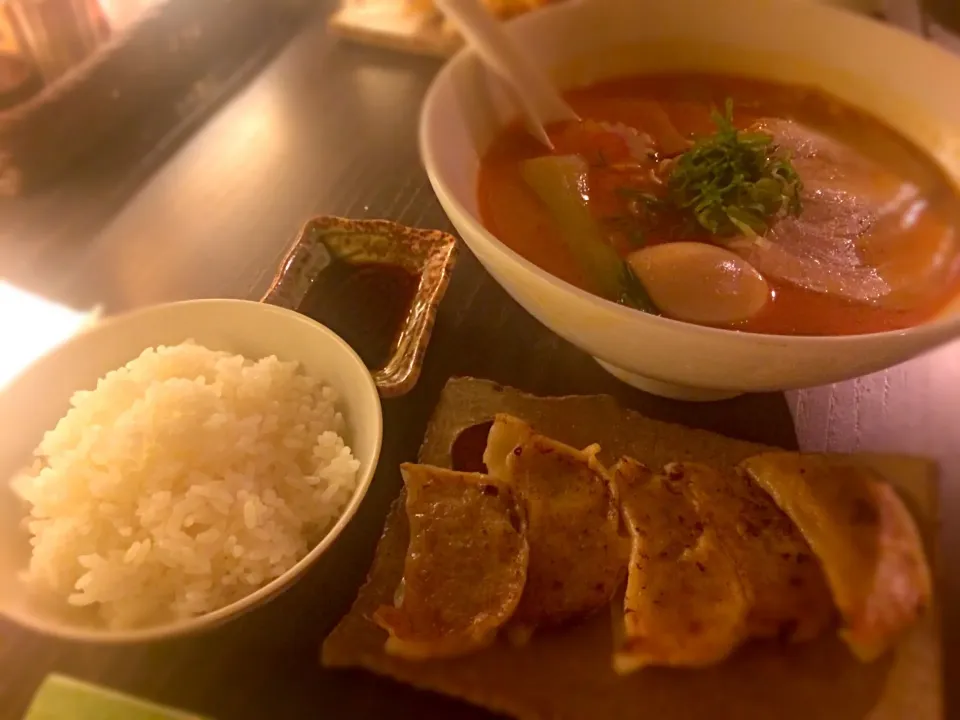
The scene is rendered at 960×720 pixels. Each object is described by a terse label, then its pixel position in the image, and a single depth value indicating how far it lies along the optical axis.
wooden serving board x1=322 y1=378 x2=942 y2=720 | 0.24
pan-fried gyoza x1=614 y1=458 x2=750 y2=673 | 0.23
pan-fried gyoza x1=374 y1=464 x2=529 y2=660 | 0.24
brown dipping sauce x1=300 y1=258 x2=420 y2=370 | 0.34
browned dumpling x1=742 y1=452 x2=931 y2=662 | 0.24
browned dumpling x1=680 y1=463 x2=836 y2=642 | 0.24
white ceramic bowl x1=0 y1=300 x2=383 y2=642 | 0.25
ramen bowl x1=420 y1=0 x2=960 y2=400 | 0.24
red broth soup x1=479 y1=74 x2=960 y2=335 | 0.29
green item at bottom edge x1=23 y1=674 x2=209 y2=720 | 0.23
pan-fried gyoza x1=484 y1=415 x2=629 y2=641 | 0.25
